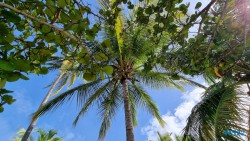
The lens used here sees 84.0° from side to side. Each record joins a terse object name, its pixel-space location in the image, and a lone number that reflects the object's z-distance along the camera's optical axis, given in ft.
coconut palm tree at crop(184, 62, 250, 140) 10.46
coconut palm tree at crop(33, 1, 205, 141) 13.93
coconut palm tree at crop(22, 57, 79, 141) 17.91
